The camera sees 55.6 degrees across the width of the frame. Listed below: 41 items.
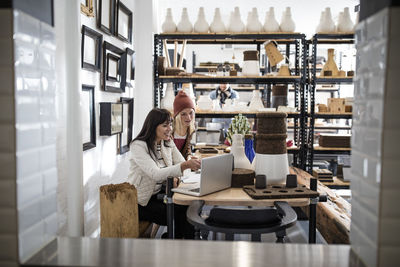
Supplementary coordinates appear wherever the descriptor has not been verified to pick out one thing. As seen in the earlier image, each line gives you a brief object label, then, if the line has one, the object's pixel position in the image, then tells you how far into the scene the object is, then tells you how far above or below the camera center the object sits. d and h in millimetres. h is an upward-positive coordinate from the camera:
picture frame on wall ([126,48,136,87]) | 4107 +544
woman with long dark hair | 2797 -406
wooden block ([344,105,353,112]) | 4742 +111
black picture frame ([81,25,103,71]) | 2768 +532
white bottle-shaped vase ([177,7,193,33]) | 4676 +1116
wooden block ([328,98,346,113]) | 4750 +149
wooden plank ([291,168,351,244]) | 2442 -705
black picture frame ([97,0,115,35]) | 3104 +861
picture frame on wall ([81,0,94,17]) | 2745 +788
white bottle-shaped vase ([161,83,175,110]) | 4586 +197
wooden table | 1935 -438
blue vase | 2675 -236
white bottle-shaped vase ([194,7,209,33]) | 4648 +1120
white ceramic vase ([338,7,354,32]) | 4587 +1137
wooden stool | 2418 -620
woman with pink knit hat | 3887 -71
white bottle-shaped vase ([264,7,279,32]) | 4566 +1121
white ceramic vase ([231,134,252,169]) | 2369 -261
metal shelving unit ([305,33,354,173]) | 4598 +129
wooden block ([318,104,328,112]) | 4832 +111
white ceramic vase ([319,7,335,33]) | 4602 +1123
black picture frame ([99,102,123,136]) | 3236 -30
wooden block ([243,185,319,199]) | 1932 -396
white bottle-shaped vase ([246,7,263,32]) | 4555 +1116
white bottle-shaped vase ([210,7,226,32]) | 4598 +1102
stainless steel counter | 807 -310
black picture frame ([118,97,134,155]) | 3824 -122
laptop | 2016 -336
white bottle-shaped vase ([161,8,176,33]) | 4699 +1115
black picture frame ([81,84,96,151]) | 2841 -20
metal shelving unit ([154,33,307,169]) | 4574 +456
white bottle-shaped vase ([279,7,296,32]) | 4559 +1119
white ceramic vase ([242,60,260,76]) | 4551 +576
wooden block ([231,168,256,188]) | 2242 -369
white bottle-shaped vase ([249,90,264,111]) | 4668 +162
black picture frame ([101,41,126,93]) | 3265 +401
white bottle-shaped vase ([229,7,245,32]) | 4559 +1118
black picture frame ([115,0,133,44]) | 3631 +951
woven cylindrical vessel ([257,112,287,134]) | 2072 -37
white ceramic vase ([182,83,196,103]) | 4725 +342
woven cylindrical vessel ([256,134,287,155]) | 2070 -151
